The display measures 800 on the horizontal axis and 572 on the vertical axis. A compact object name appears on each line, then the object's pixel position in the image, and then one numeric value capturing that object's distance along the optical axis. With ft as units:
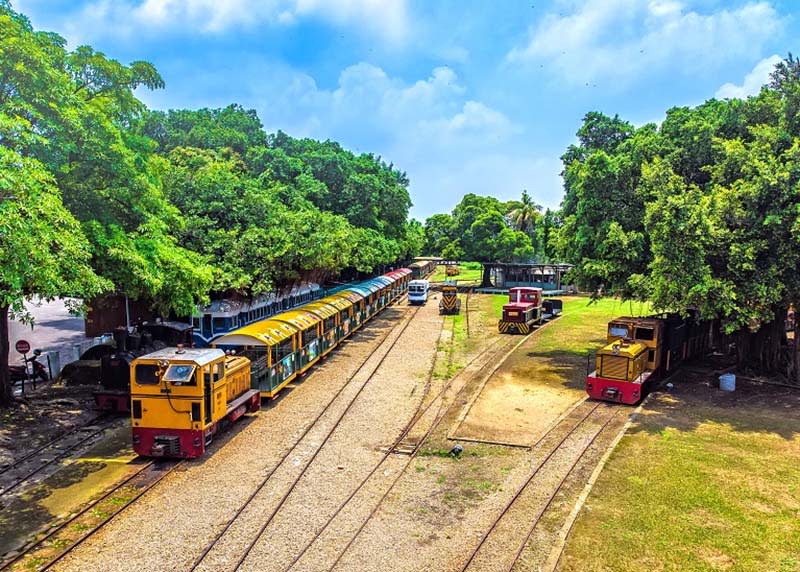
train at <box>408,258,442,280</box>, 252.83
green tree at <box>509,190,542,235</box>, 241.96
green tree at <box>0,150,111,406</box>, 36.57
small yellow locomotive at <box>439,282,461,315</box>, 141.79
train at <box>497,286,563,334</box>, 115.24
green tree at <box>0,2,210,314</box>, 49.26
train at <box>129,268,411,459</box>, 47.14
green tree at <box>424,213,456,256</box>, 216.25
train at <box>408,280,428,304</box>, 163.94
